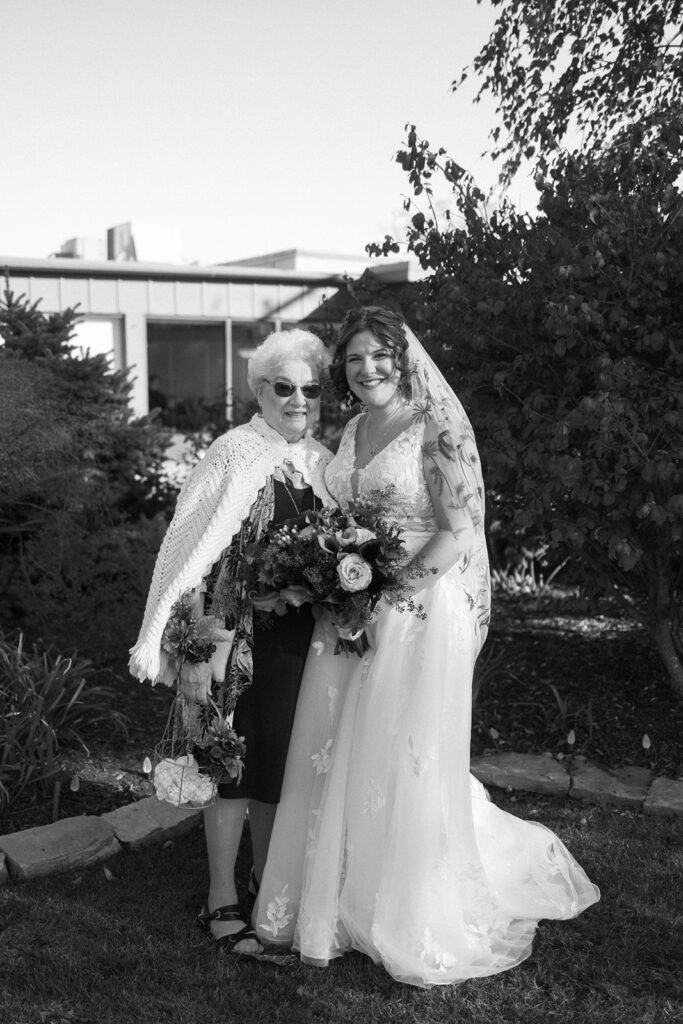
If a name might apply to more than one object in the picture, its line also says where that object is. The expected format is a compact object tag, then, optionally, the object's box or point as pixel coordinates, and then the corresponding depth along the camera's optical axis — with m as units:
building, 11.43
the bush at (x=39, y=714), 4.17
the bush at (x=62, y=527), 5.56
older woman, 3.09
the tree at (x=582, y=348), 4.22
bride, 3.07
